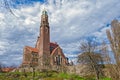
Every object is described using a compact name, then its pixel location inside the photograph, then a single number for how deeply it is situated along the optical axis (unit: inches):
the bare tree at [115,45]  339.1
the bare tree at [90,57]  824.2
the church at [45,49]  1292.1
